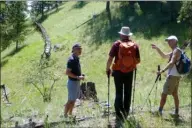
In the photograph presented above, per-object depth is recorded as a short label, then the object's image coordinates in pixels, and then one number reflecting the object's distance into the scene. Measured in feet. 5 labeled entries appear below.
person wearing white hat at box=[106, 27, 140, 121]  25.18
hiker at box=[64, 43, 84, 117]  27.50
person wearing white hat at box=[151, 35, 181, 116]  26.58
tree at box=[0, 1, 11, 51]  124.54
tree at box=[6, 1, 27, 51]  139.14
